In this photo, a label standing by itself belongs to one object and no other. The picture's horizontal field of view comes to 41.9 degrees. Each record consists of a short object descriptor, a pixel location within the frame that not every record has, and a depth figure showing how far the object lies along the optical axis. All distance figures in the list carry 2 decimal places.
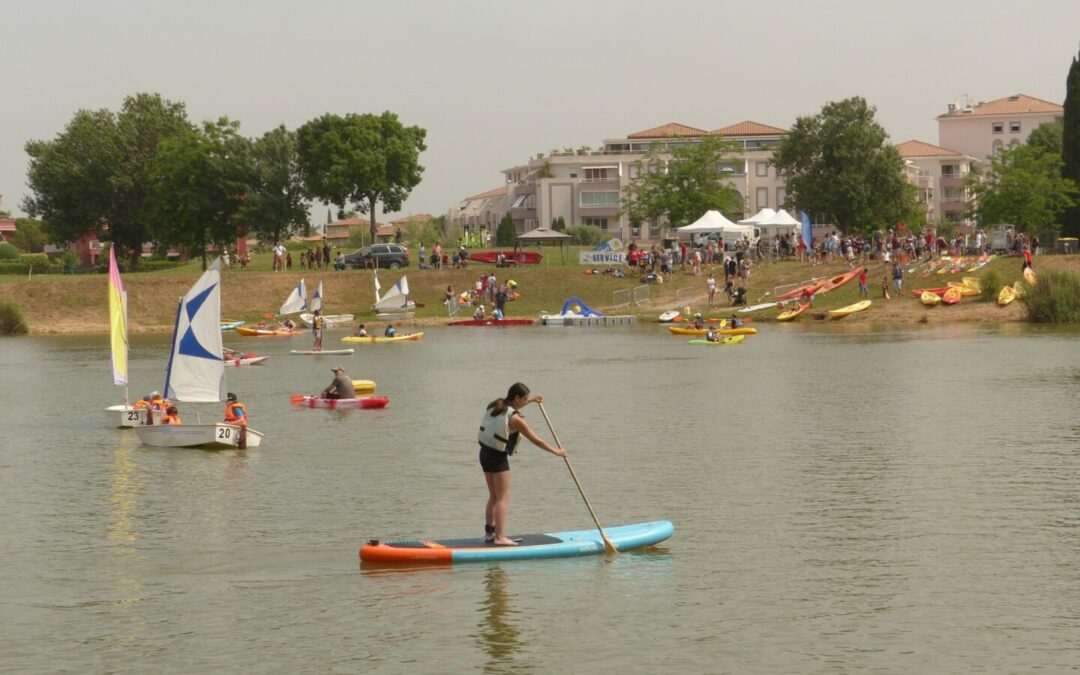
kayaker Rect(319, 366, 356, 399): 45.38
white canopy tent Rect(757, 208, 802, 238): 95.19
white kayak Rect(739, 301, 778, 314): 84.36
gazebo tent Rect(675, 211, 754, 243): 94.62
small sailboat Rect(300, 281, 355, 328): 89.88
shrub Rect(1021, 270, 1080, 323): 76.31
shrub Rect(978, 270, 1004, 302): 80.62
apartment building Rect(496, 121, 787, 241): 159.75
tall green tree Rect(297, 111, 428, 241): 116.06
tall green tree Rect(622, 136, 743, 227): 121.00
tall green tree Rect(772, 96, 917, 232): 119.94
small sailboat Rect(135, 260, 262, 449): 36.91
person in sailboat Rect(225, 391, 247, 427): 36.81
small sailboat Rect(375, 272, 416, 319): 90.44
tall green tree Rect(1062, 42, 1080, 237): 94.81
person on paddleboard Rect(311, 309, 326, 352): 69.69
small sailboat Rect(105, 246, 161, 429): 40.91
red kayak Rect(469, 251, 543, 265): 105.69
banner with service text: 100.06
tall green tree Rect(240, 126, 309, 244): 114.00
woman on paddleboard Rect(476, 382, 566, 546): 21.47
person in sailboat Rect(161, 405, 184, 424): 38.28
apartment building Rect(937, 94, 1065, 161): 187.88
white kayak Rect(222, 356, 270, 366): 64.19
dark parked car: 103.69
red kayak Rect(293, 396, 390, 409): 45.50
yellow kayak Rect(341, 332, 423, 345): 77.69
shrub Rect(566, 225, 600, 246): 147.12
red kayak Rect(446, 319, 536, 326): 89.75
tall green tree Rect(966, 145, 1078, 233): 96.62
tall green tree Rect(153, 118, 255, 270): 114.81
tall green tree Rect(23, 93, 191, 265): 123.75
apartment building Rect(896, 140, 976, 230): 178.25
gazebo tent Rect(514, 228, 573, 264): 109.68
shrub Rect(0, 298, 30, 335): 92.94
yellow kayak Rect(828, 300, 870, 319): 81.50
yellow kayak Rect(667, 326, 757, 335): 74.25
